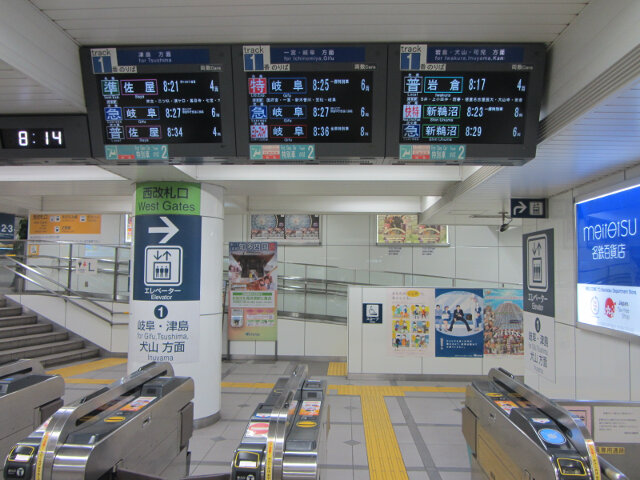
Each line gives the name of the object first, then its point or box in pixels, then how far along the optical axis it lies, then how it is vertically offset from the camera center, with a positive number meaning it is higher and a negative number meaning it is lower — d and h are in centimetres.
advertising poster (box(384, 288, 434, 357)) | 775 -105
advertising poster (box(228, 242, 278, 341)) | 737 -52
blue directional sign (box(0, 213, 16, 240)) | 1030 +71
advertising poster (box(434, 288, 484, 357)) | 773 -104
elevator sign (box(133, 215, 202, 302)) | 496 -1
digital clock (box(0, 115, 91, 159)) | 305 +82
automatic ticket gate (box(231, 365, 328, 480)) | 210 -94
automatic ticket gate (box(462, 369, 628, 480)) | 206 -92
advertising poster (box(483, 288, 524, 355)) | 773 -102
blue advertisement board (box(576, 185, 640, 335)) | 328 +4
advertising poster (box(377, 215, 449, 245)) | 1069 +71
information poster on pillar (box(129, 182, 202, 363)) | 494 -20
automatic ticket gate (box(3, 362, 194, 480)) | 215 -97
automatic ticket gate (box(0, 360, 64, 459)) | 316 -108
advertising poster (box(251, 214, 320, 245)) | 1063 +77
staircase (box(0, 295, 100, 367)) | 795 -161
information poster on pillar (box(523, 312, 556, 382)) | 459 -88
